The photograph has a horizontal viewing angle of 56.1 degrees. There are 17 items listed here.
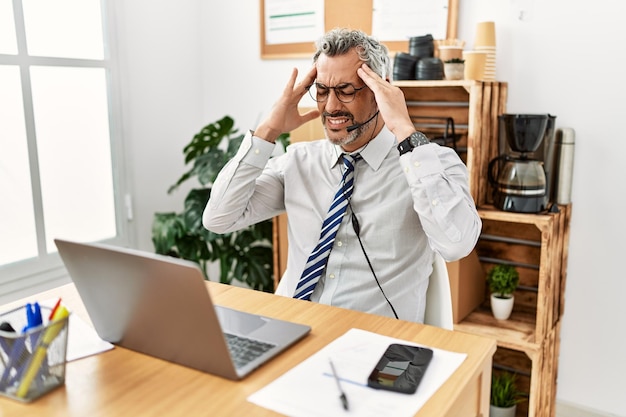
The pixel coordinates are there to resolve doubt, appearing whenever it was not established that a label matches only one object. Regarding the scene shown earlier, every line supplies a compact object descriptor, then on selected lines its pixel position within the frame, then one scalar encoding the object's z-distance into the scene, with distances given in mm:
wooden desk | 882
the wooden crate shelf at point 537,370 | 2145
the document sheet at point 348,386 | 868
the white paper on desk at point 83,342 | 1068
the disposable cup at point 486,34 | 2262
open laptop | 896
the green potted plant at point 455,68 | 2252
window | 2473
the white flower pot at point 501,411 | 2355
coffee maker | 2107
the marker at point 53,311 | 960
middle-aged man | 1575
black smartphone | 929
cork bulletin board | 2447
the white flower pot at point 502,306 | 2291
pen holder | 913
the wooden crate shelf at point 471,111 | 2162
